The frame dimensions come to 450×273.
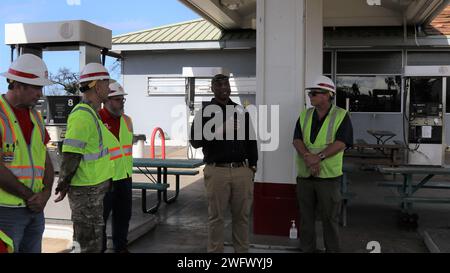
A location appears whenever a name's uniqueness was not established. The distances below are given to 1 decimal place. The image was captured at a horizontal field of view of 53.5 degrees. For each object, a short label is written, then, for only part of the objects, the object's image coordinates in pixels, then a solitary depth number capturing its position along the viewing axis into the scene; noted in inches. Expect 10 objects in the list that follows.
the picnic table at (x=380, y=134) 476.4
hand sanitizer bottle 204.2
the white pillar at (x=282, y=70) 205.2
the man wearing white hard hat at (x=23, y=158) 113.7
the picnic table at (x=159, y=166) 269.9
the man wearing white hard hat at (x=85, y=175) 137.3
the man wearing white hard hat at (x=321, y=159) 182.5
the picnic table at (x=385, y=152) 382.6
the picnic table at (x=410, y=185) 240.4
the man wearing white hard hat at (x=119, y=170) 190.2
